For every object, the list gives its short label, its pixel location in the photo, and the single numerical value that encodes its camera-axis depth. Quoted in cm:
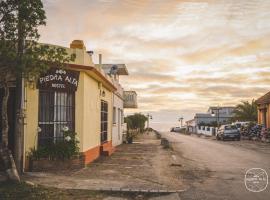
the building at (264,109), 4206
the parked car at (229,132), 4056
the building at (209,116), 12506
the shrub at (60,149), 1298
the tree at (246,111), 5969
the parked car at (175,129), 10594
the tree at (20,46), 962
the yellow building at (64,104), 1311
